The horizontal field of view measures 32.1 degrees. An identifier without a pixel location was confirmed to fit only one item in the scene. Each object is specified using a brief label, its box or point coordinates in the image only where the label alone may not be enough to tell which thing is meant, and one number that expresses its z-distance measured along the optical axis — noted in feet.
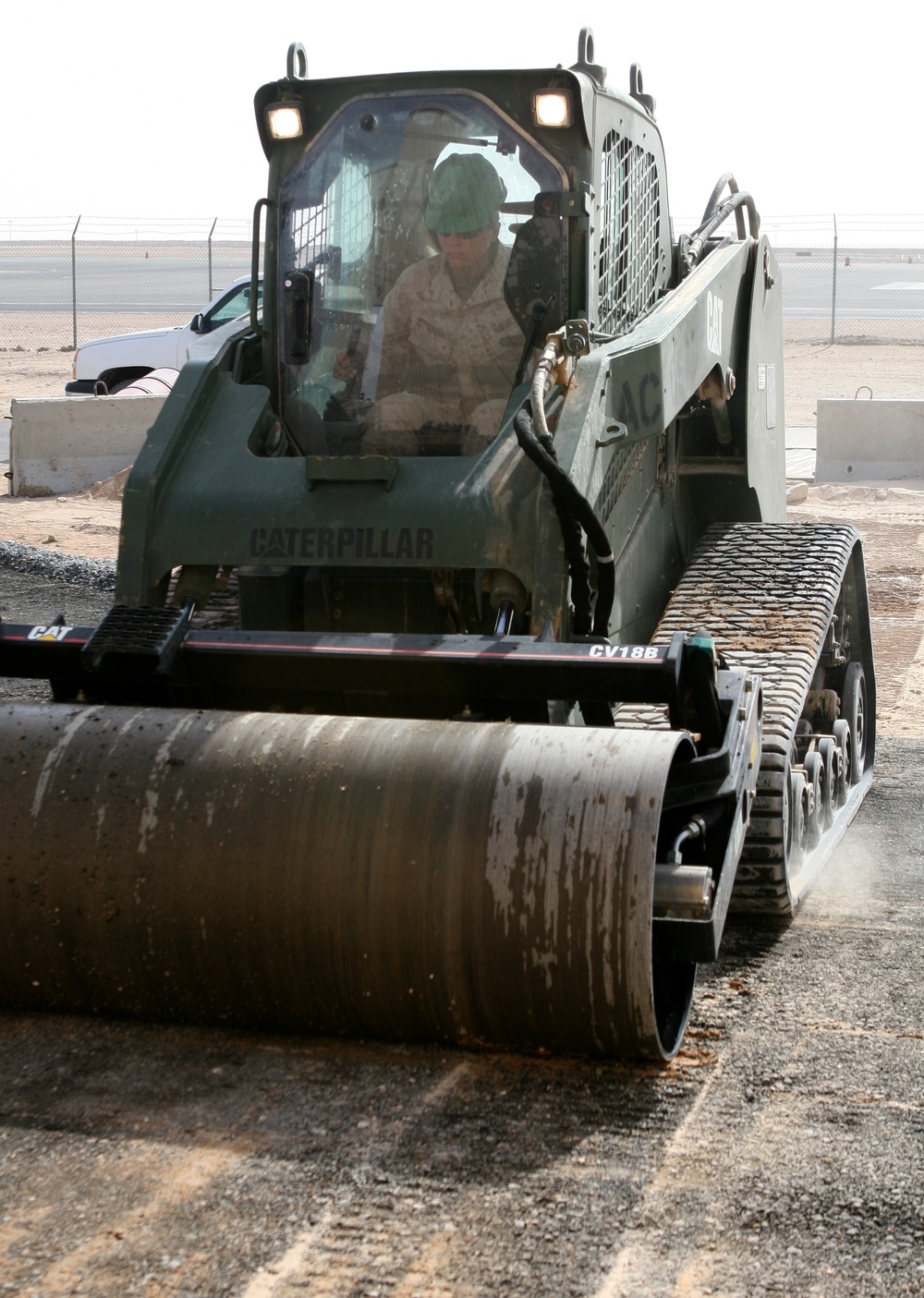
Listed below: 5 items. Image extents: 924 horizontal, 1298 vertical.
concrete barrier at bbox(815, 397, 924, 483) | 54.29
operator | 16.42
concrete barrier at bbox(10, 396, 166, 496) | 49.88
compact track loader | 11.98
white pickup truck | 58.34
